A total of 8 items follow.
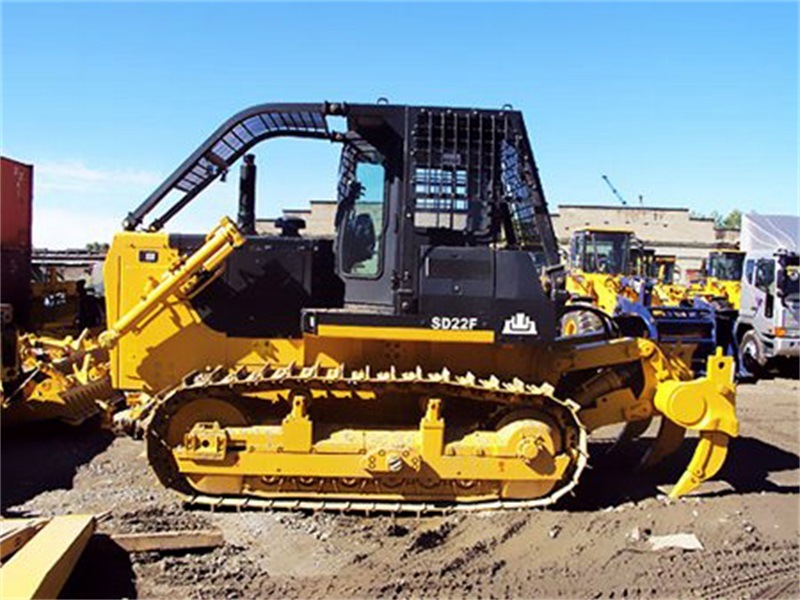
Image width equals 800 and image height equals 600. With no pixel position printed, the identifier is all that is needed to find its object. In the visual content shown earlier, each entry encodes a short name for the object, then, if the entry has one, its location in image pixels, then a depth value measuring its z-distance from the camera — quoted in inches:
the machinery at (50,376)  296.7
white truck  543.2
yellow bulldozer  224.8
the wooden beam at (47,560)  155.7
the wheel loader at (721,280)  675.3
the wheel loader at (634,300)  460.8
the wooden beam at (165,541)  192.4
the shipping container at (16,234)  496.1
